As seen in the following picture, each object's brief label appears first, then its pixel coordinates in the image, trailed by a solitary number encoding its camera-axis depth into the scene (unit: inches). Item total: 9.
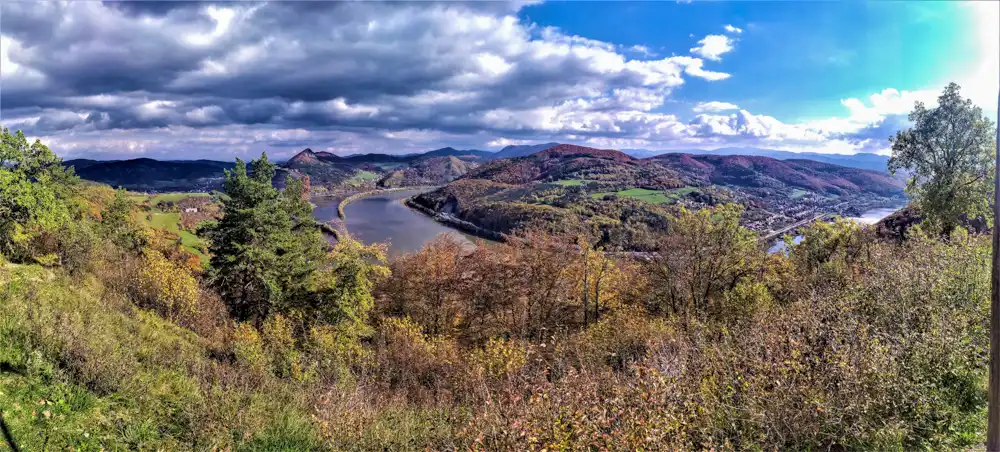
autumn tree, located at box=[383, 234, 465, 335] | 1037.8
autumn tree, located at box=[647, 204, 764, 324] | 847.1
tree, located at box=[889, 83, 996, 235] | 743.1
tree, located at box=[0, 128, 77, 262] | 661.3
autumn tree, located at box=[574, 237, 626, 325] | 1061.1
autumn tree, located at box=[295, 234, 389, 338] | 831.1
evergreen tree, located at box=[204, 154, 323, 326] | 948.6
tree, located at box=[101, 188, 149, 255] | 1381.6
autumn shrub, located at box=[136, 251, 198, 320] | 708.0
